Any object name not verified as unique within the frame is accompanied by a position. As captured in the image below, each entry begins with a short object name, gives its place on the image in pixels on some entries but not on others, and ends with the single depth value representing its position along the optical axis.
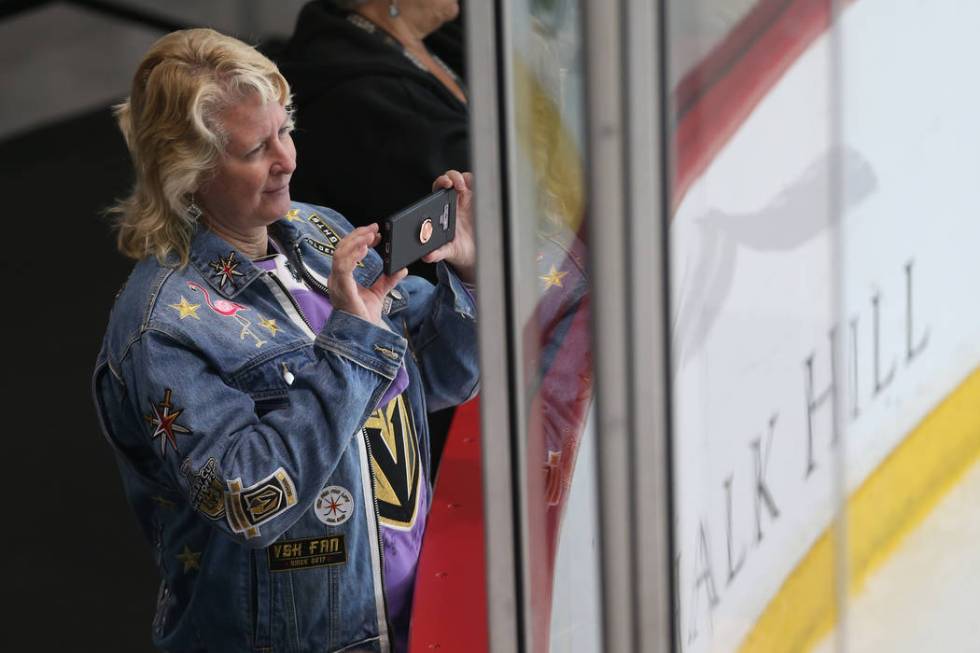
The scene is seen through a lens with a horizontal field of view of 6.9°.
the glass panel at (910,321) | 10.18
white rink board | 10.18
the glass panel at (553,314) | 10.20
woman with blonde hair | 11.01
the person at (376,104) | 11.30
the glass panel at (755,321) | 10.17
